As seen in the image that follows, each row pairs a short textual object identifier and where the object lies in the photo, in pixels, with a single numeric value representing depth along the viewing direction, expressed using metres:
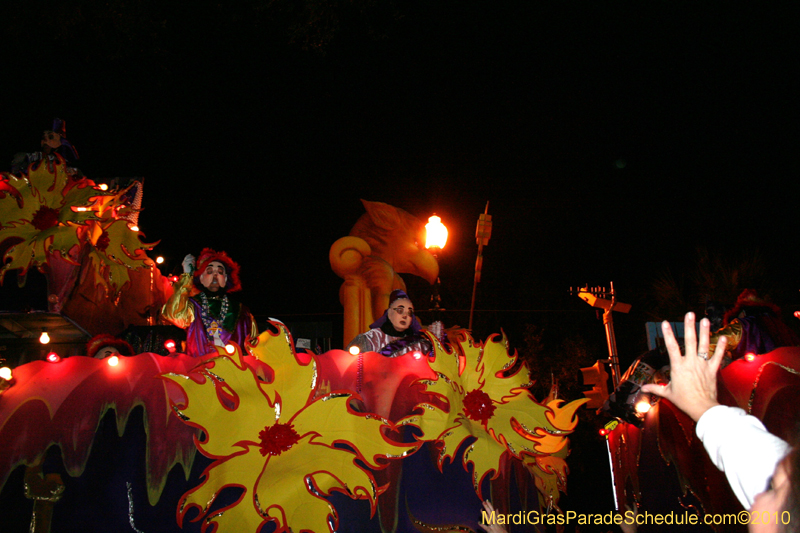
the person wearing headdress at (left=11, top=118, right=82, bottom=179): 4.47
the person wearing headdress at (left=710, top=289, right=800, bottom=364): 3.95
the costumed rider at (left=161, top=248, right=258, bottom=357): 3.93
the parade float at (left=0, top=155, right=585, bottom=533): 2.74
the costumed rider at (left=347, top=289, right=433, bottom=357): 4.11
